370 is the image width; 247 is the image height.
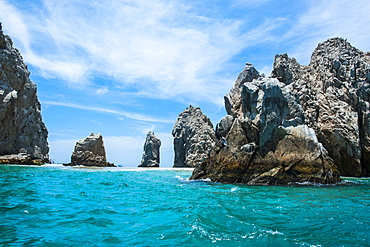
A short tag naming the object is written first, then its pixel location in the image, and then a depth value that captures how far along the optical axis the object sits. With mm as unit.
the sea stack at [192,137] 72938
